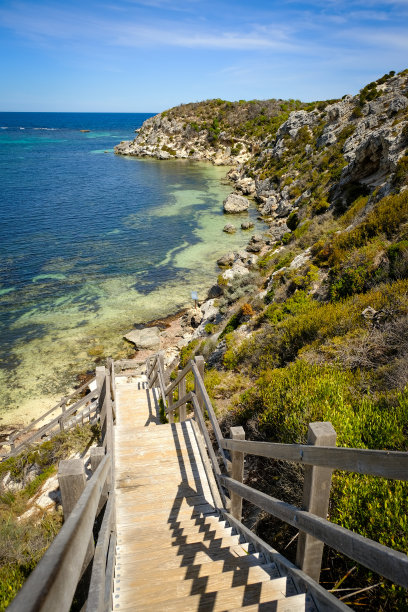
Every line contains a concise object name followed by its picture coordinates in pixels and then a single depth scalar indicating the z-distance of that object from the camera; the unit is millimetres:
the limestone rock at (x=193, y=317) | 20533
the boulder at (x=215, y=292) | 22797
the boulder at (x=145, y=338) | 18750
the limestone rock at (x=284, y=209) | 35594
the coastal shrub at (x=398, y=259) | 8328
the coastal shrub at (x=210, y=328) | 16766
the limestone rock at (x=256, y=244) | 29297
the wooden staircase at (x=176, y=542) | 2562
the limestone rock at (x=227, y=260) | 28188
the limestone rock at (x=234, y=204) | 40938
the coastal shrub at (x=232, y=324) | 14630
